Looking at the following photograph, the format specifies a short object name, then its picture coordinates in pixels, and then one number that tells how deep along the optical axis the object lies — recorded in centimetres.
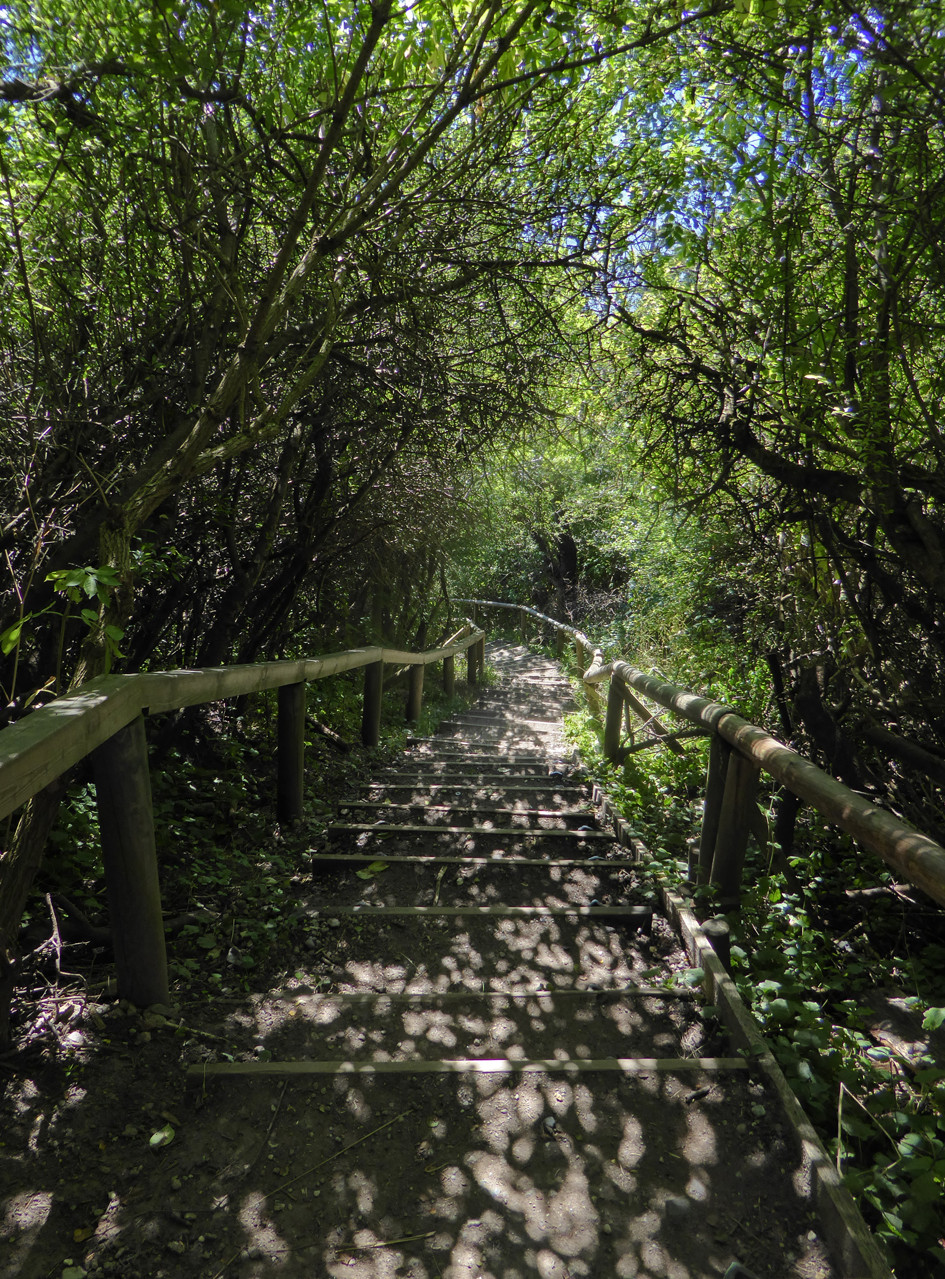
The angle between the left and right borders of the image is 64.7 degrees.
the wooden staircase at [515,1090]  153
